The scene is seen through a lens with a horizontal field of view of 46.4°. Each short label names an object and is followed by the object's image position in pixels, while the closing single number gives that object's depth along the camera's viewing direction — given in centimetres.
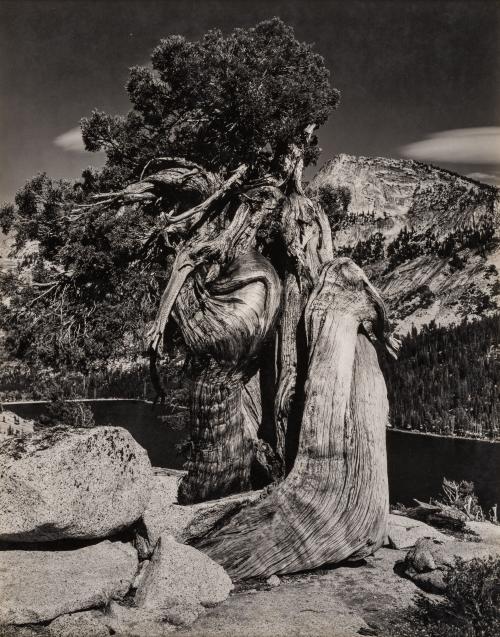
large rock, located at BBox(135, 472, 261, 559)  994
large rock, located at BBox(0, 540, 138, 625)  748
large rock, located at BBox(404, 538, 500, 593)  909
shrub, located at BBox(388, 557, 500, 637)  713
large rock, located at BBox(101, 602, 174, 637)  732
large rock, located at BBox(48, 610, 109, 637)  715
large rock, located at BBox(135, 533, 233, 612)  818
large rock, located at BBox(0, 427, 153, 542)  841
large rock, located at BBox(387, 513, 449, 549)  1160
